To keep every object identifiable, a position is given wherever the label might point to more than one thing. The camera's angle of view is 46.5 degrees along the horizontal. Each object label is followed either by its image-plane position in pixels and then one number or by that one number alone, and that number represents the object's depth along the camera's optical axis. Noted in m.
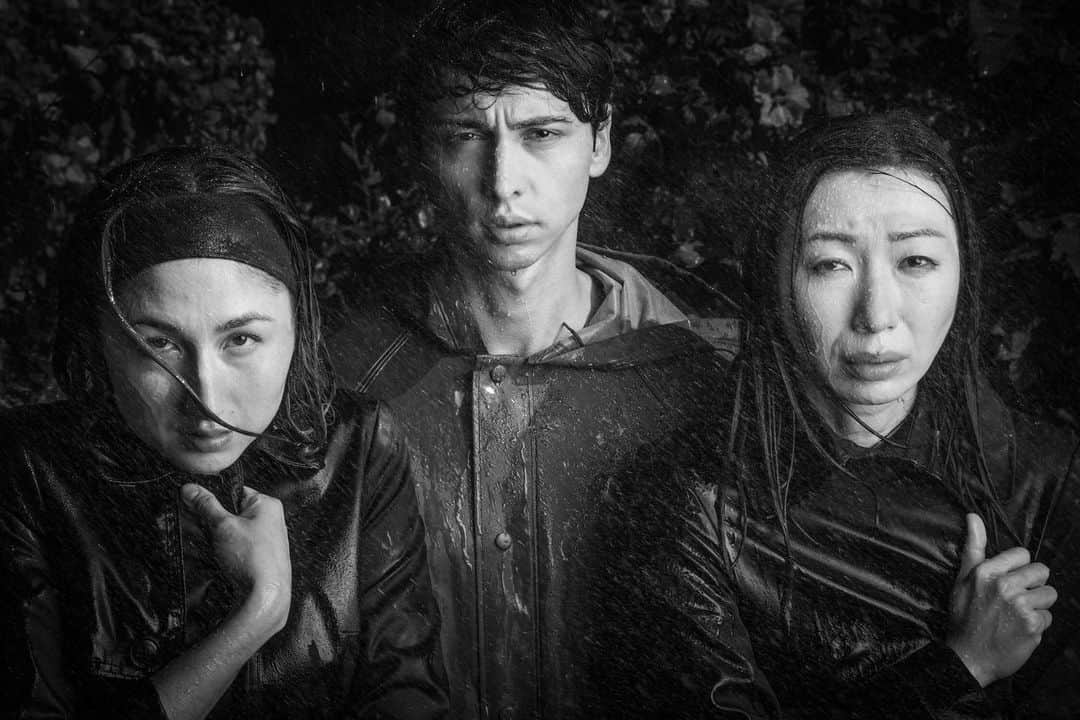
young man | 2.27
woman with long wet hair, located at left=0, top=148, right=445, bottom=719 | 2.08
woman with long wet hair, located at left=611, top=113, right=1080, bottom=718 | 2.17
